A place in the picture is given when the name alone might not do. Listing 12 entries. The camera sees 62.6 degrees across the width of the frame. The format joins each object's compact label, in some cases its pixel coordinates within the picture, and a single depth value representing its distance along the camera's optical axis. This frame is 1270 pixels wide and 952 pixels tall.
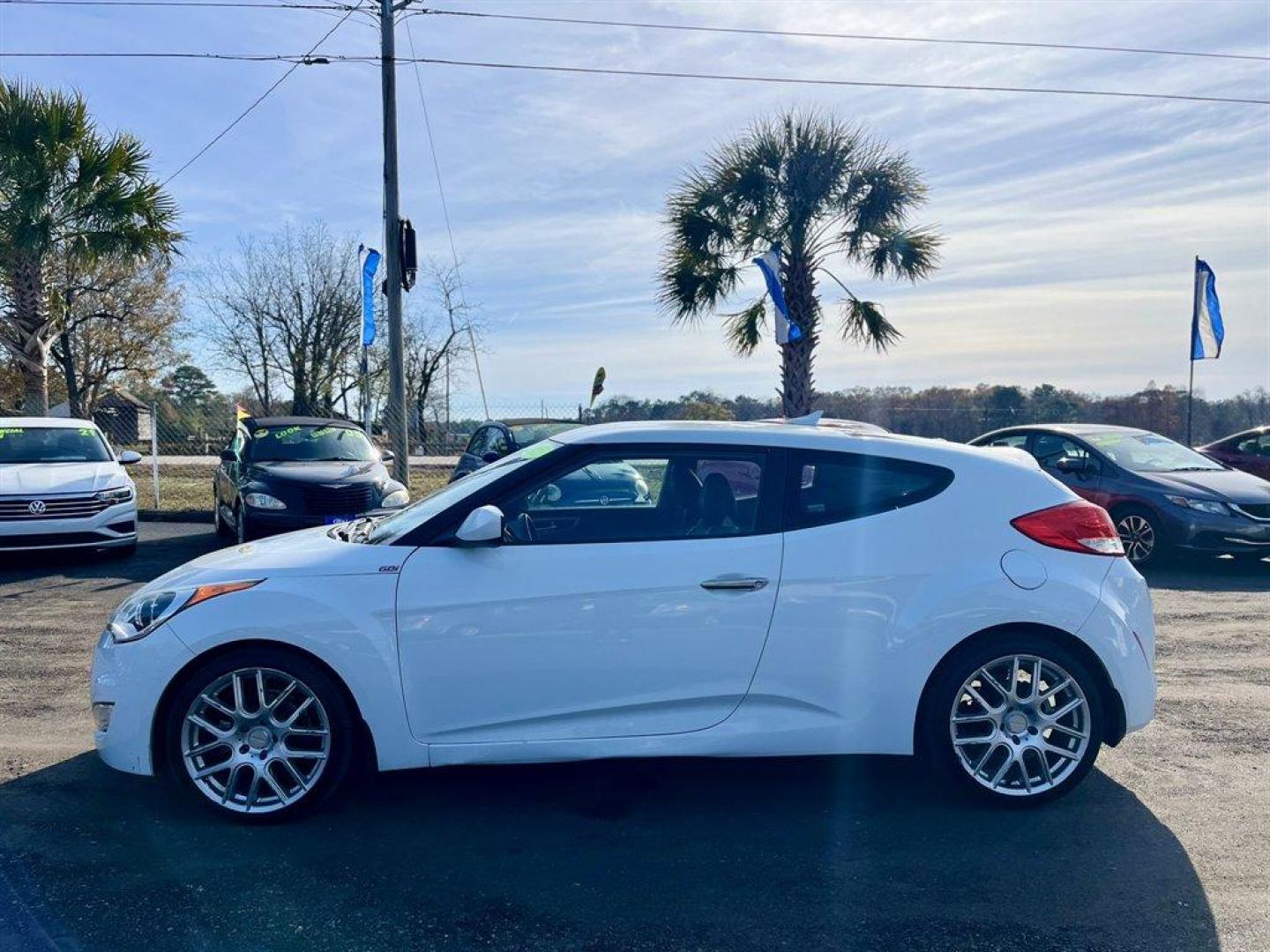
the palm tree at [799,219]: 16.72
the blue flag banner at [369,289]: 16.53
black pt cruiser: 10.95
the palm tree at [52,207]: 15.40
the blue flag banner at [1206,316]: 17.47
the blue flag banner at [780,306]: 15.33
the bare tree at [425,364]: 33.44
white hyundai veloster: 4.11
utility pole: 14.72
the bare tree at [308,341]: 31.56
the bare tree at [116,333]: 35.84
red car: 13.82
